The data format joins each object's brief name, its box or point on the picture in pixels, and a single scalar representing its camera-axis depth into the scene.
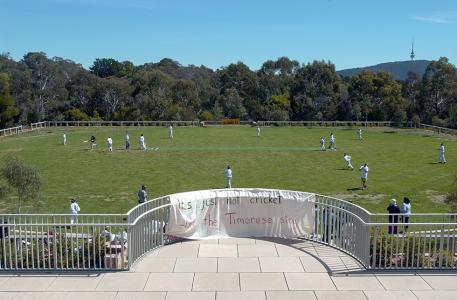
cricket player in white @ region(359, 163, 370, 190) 24.06
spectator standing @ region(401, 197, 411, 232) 16.47
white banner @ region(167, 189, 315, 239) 13.57
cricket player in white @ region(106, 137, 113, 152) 36.69
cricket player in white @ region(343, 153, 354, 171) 29.39
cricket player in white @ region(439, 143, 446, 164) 31.27
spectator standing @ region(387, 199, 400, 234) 16.01
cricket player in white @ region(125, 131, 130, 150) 37.94
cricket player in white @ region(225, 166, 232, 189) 24.22
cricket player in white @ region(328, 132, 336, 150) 38.19
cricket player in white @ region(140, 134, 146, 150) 37.63
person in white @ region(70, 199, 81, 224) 17.26
